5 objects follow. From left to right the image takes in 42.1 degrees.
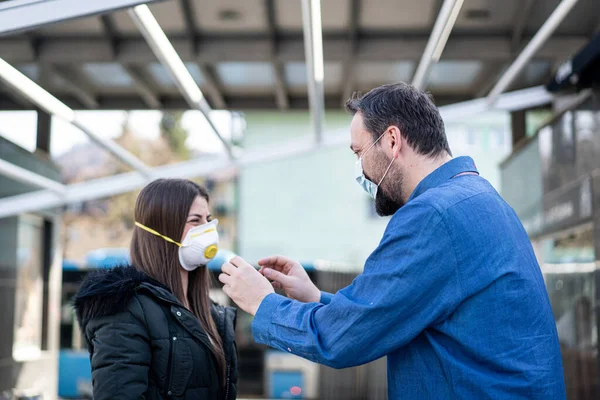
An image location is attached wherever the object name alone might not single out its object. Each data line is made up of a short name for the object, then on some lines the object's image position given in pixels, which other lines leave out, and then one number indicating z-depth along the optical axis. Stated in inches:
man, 81.7
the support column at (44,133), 447.8
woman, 113.3
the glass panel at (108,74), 310.3
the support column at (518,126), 454.0
